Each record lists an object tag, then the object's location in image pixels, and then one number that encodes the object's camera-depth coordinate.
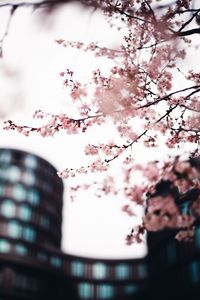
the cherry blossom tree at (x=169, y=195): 5.17
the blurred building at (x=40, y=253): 53.47
